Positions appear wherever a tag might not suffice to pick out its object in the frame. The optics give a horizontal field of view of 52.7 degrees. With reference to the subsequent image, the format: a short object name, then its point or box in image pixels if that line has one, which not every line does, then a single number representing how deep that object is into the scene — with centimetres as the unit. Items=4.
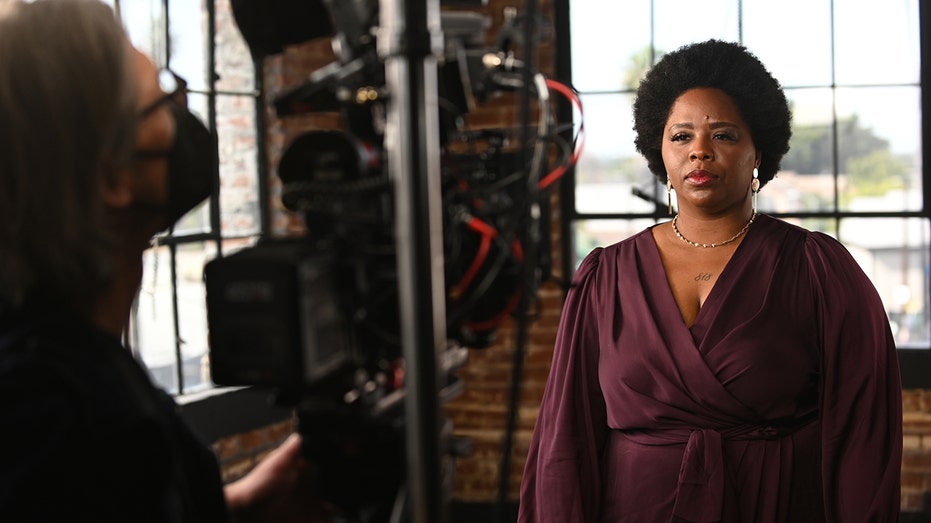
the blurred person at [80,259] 73
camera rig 83
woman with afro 169
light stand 83
